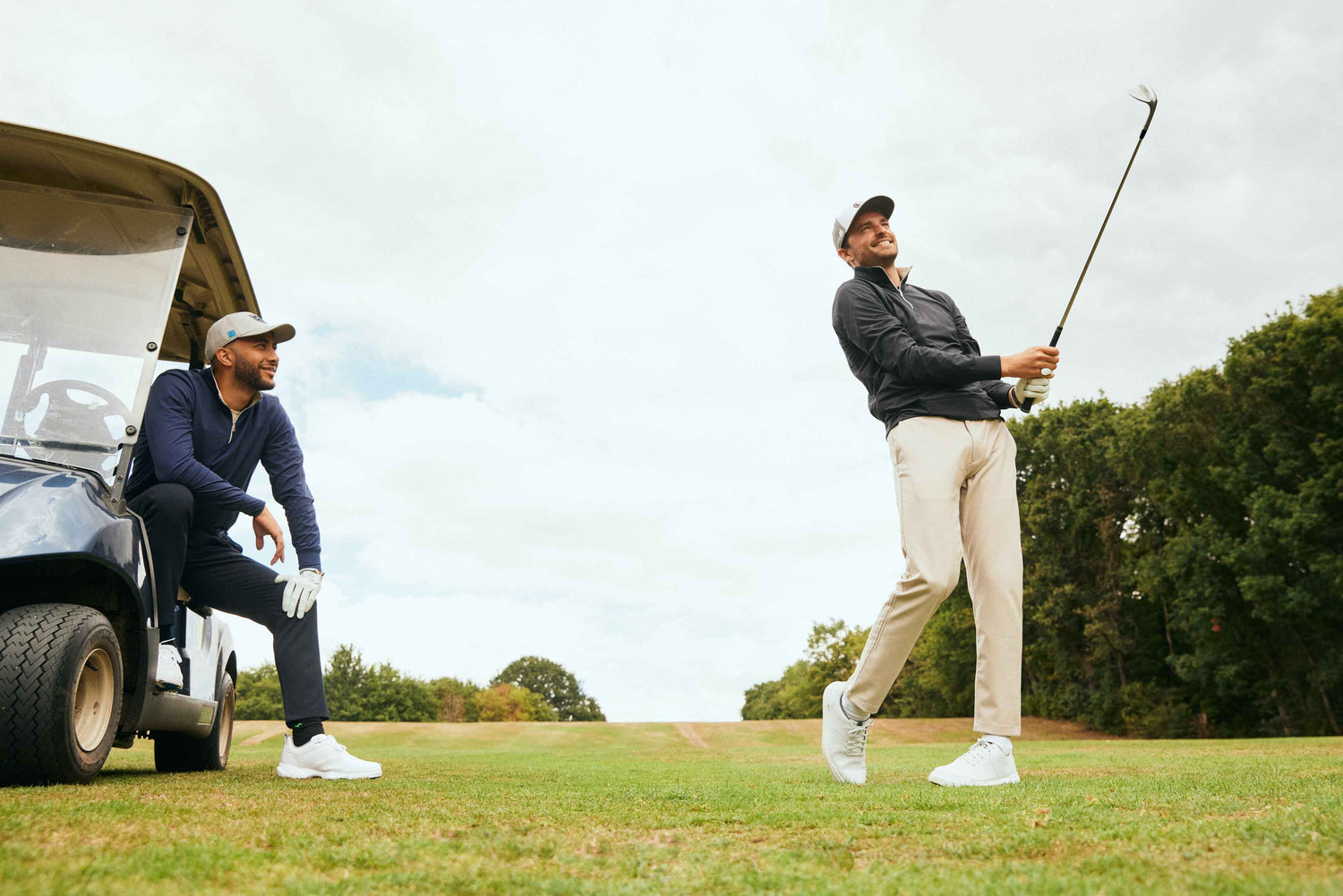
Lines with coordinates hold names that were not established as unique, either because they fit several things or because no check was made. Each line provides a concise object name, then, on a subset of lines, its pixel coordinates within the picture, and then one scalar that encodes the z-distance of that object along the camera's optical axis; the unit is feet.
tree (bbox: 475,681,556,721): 296.08
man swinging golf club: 14.88
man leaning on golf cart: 14.47
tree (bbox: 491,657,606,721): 354.13
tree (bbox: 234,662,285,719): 214.69
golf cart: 11.35
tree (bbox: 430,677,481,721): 266.98
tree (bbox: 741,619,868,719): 223.10
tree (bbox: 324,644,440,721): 221.87
